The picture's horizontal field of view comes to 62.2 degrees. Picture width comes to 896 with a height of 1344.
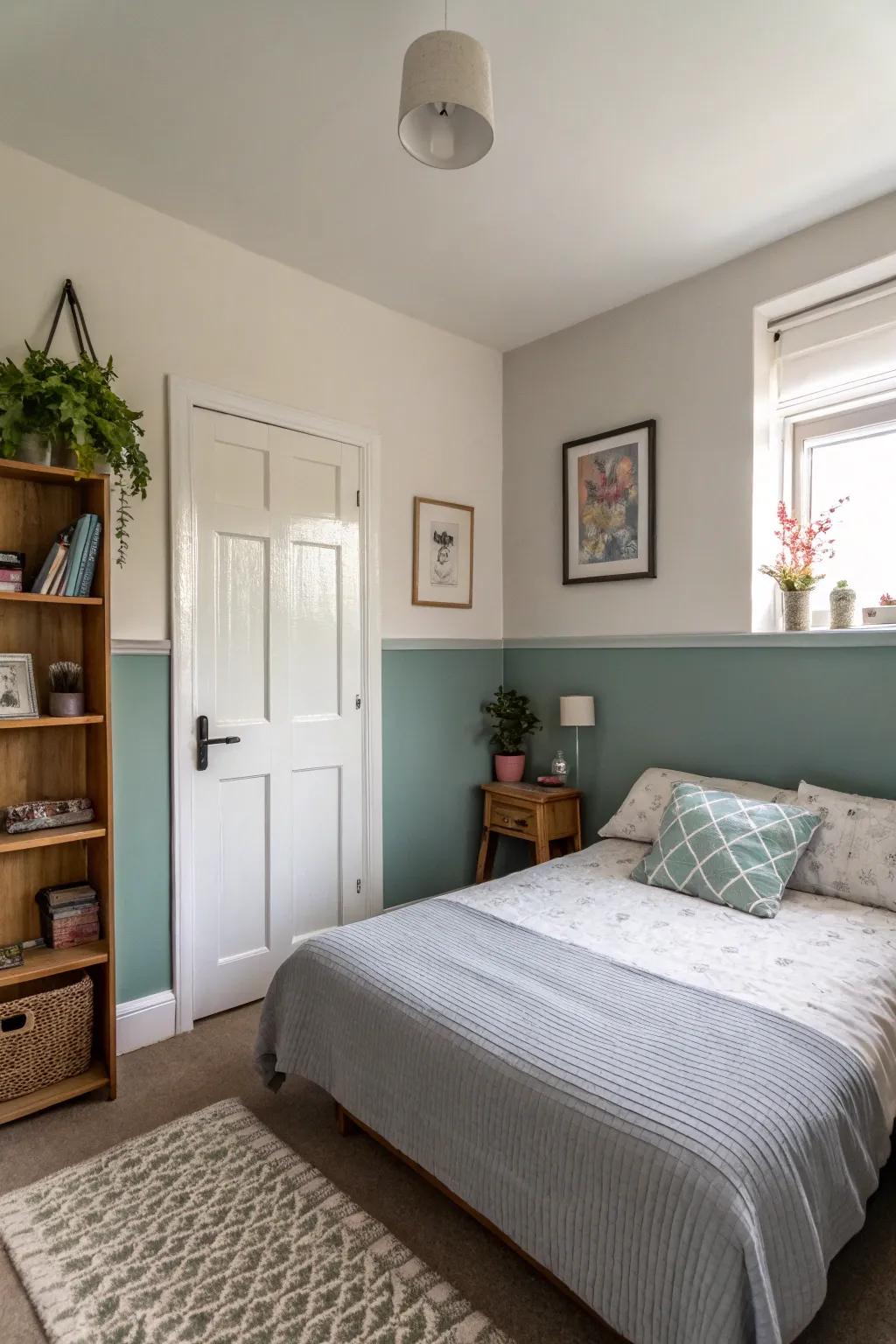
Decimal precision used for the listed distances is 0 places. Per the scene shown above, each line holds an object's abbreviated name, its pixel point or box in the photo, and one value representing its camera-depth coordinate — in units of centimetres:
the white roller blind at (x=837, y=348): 260
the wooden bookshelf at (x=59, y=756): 216
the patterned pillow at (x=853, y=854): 219
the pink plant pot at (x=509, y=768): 356
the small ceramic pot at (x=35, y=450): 209
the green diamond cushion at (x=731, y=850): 220
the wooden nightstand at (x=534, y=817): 320
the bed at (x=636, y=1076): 117
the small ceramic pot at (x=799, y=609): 268
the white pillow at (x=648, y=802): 277
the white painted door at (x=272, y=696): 267
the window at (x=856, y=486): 267
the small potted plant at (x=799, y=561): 268
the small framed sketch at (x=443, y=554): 336
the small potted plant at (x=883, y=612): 249
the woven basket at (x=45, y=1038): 206
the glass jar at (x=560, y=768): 340
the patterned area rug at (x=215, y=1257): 143
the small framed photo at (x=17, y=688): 210
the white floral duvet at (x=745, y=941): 162
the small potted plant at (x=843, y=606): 258
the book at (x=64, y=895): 221
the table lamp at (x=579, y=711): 324
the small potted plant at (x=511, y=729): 356
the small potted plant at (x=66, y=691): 216
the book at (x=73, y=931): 220
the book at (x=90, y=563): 216
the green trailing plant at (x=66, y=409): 201
